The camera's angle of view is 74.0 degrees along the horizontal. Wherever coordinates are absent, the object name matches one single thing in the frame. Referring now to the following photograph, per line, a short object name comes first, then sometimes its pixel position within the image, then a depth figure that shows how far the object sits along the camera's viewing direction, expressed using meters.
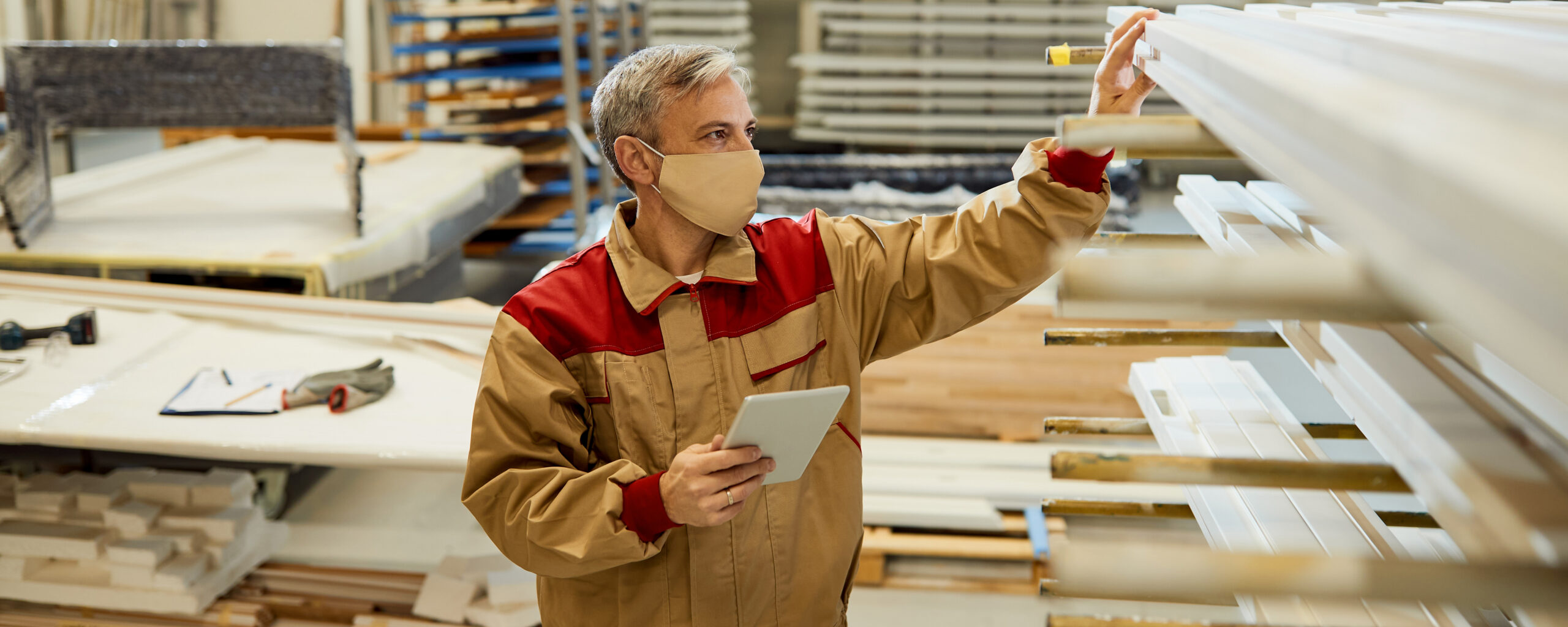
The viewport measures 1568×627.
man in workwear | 1.66
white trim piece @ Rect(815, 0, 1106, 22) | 7.33
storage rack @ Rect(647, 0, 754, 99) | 7.77
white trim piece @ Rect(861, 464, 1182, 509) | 3.71
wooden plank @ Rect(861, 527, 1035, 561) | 3.54
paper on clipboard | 2.91
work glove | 2.93
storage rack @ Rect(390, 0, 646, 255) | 6.11
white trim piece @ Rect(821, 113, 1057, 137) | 7.56
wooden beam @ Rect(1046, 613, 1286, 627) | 1.16
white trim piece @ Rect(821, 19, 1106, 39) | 7.39
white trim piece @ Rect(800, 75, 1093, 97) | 7.46
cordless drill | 3.28
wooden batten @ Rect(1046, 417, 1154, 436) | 1.61
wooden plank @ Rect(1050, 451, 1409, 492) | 0.97
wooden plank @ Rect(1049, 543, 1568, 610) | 0.58
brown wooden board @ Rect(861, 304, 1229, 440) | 4.21
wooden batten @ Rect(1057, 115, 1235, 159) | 0.98
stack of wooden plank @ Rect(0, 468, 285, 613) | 3.20
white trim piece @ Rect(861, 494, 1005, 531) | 3.62
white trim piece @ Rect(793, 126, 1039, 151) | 7.68
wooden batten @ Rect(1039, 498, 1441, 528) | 1.36
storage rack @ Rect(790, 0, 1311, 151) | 7.44
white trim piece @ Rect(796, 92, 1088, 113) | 7.59
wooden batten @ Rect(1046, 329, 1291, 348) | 1.55
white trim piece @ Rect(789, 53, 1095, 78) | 7.47
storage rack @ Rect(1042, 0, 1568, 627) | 0.44
